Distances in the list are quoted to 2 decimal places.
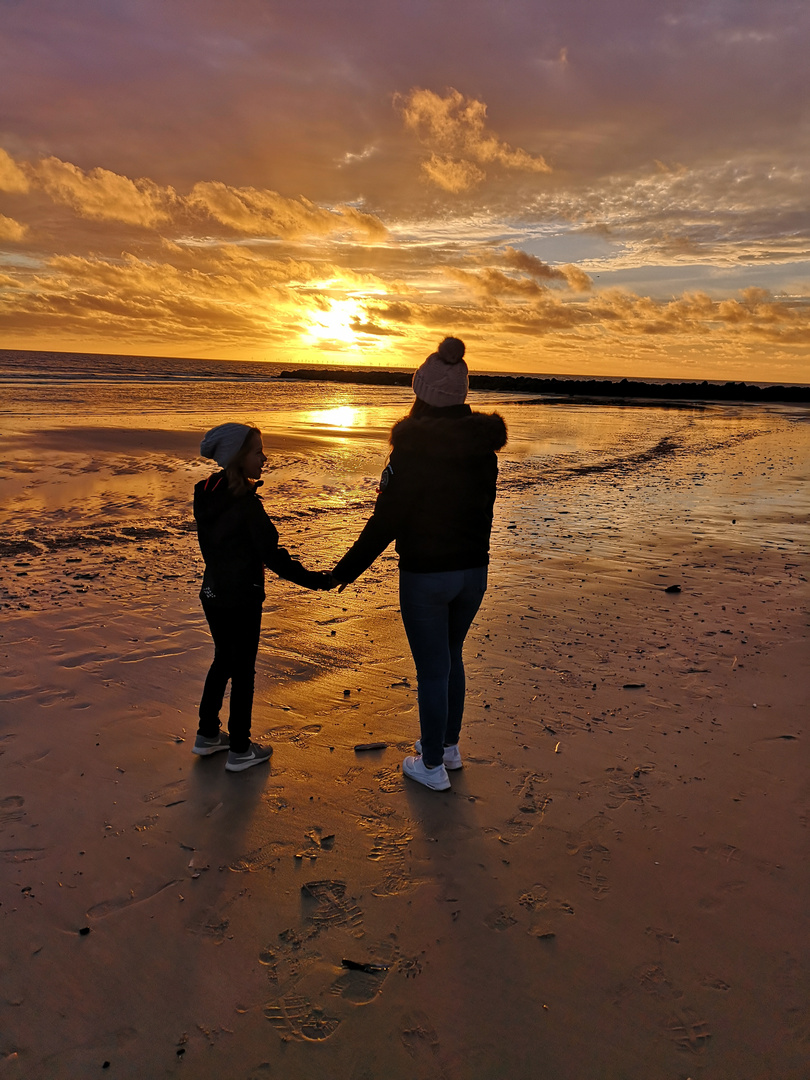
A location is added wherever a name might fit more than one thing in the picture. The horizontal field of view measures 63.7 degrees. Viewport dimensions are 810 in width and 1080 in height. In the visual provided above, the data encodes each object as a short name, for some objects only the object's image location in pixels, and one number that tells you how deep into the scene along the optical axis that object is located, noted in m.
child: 3.79
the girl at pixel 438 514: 3.47
